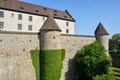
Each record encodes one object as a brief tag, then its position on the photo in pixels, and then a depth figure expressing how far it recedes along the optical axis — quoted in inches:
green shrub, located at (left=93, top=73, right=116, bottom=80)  588.0
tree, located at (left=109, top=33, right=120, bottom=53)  1649.4
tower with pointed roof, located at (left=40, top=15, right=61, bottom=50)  613.9
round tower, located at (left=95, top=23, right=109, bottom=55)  791.9
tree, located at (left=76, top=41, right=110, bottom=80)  678.6
